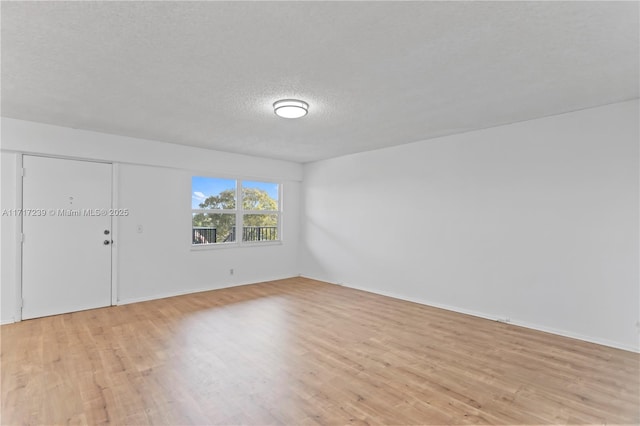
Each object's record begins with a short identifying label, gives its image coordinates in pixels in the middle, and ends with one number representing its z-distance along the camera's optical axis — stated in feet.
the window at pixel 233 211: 18.76
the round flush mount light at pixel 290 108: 10.44
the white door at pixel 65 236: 13.39
